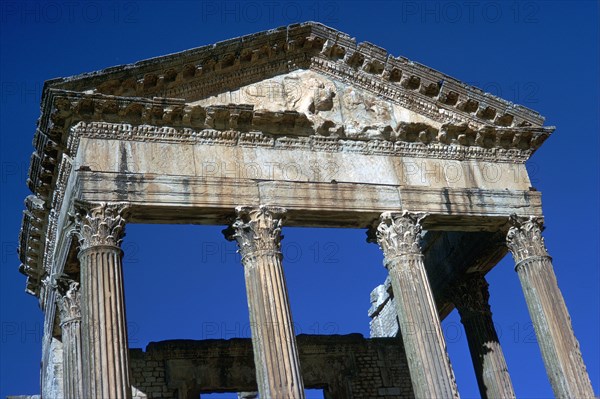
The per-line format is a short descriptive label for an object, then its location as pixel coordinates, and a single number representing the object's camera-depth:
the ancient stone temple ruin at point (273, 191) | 15.02
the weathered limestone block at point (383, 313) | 24.05
